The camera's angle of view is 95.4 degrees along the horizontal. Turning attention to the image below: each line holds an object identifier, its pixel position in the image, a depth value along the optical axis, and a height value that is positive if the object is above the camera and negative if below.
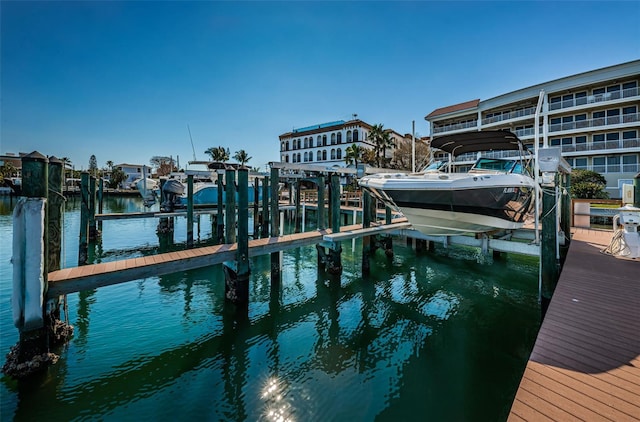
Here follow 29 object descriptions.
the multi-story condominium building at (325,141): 41.78 +10.51
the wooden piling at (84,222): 10.83 -0.45
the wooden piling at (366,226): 10.05 -0.61
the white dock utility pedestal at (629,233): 6.68 -0.60
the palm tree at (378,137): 36.25 +9.06
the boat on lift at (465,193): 6.67 +0.37
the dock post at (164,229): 15.54 -1.17
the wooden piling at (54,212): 5.25 -0.04
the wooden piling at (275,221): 8.99 -0.38
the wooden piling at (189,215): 13.32 -0.26
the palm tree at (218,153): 53.19 +10.43
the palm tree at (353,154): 37.34 +7.12
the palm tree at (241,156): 55.25 +10.07
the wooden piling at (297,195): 16.28 +0.80
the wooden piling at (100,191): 17.39 +1.10
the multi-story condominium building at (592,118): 25.27 +8.85
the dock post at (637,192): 8.56 +0.45
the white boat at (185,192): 11.40 +1.22
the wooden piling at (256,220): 16.56 -0.64
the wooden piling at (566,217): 9.46 -0.32
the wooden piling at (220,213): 12.23 -0.17
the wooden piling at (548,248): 6.38 -0.89
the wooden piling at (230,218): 7.51 -0.23
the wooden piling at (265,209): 11.38 +0.00
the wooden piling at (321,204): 9.54 +0.15
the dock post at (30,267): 4.26 -0.85
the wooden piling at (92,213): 13.05 -0.14
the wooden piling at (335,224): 8.95 -0.48
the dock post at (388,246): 12.00 -1.56
